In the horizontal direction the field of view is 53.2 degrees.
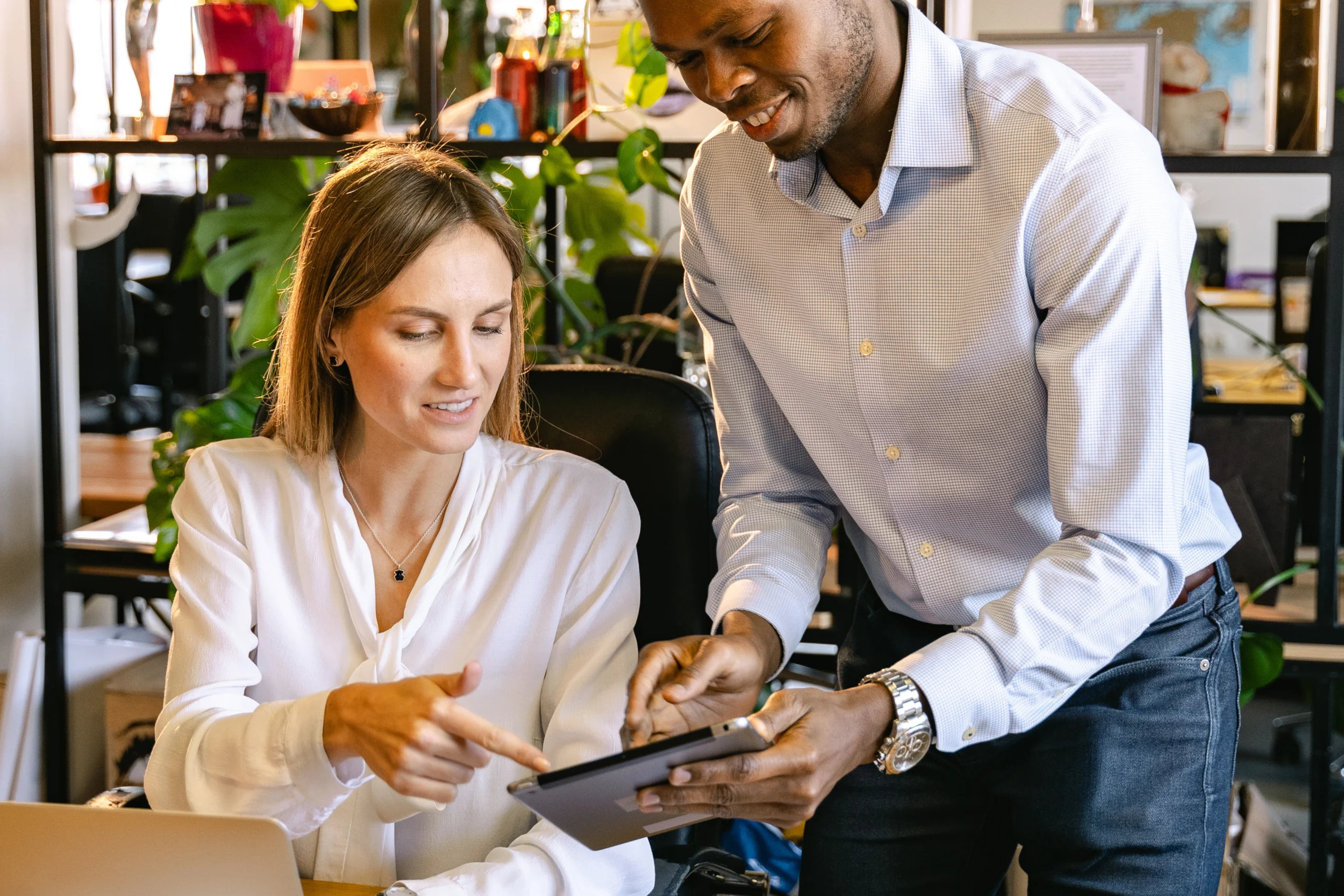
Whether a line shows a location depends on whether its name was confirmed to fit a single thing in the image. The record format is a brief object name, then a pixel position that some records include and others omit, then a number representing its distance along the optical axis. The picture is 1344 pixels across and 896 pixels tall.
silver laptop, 1.01
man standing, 1.25
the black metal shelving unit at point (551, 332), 2.06
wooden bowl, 2.43
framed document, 2.09
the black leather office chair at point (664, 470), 1.60
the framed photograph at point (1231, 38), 7.40
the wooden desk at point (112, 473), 2.95
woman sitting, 1.37
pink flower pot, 2.49
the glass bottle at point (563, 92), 2.38
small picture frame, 2.50
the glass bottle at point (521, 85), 2.38
